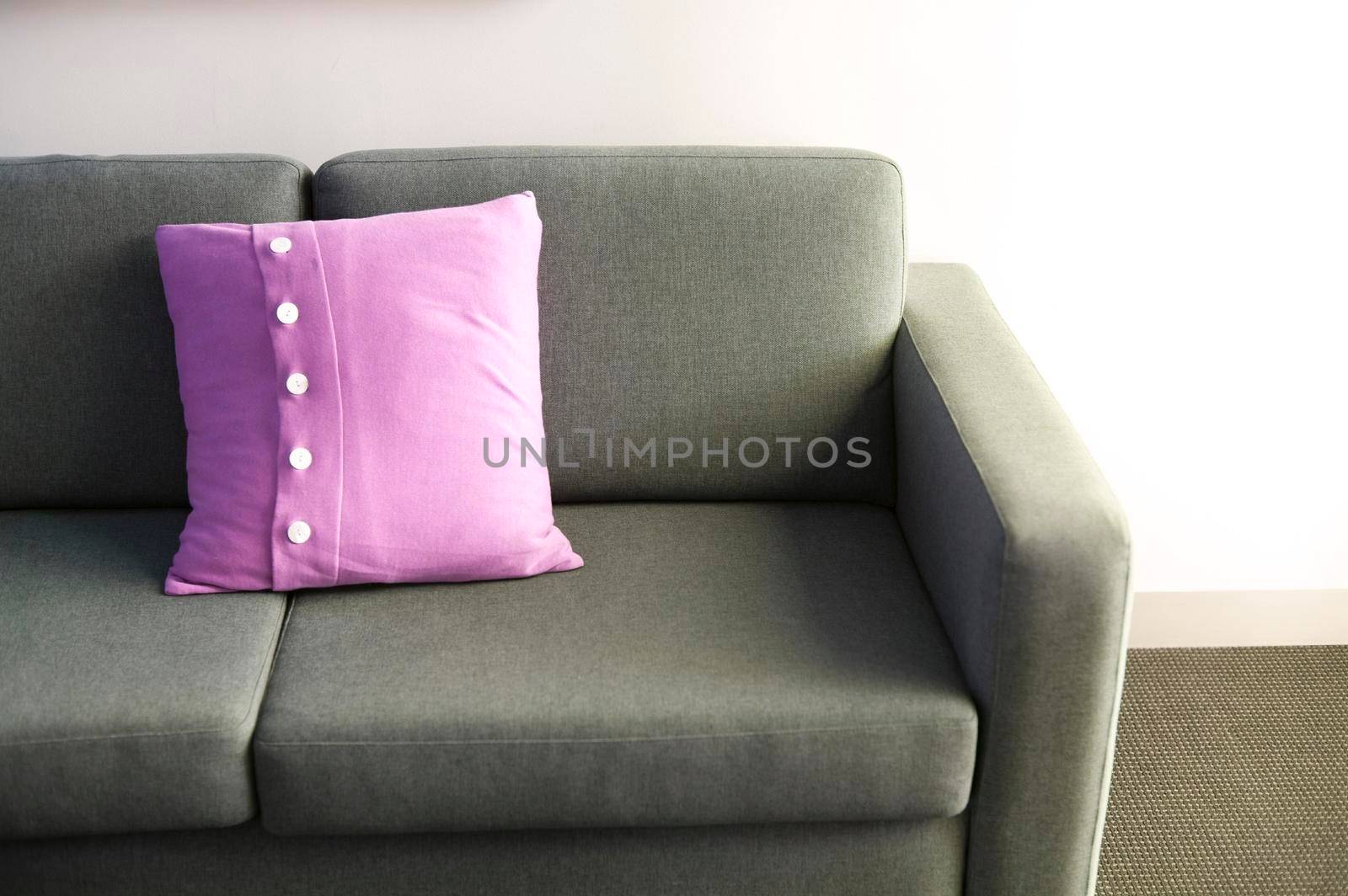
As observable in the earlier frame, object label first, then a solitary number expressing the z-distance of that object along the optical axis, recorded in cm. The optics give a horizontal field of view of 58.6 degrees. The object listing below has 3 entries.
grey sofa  134
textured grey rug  172
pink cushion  154
